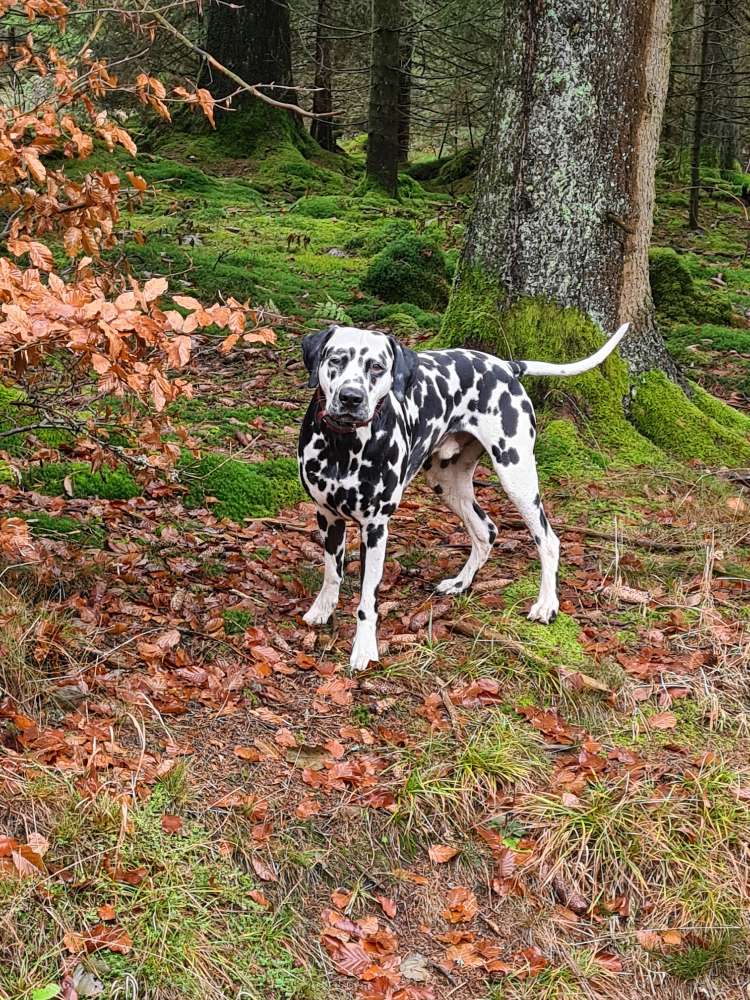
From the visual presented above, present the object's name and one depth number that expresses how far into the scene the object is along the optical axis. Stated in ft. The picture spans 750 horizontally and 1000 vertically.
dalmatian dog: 16.14
